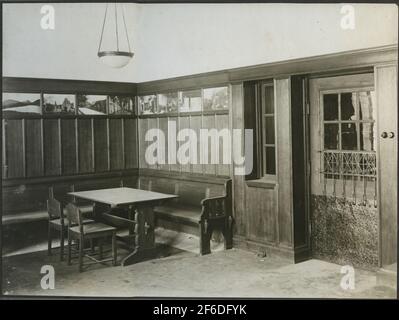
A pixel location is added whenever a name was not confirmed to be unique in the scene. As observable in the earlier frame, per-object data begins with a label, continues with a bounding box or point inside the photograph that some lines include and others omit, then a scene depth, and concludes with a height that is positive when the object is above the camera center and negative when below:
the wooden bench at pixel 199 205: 5.93 -0.85
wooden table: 5.50 -0.89
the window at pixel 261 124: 5.81 +0.23
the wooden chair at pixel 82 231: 5.17 -0.96
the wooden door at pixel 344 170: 4.88 -0.33
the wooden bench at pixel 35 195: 6.21 -0.68
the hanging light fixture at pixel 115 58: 5.35 +1.02
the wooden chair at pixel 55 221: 5.55 -0.93
